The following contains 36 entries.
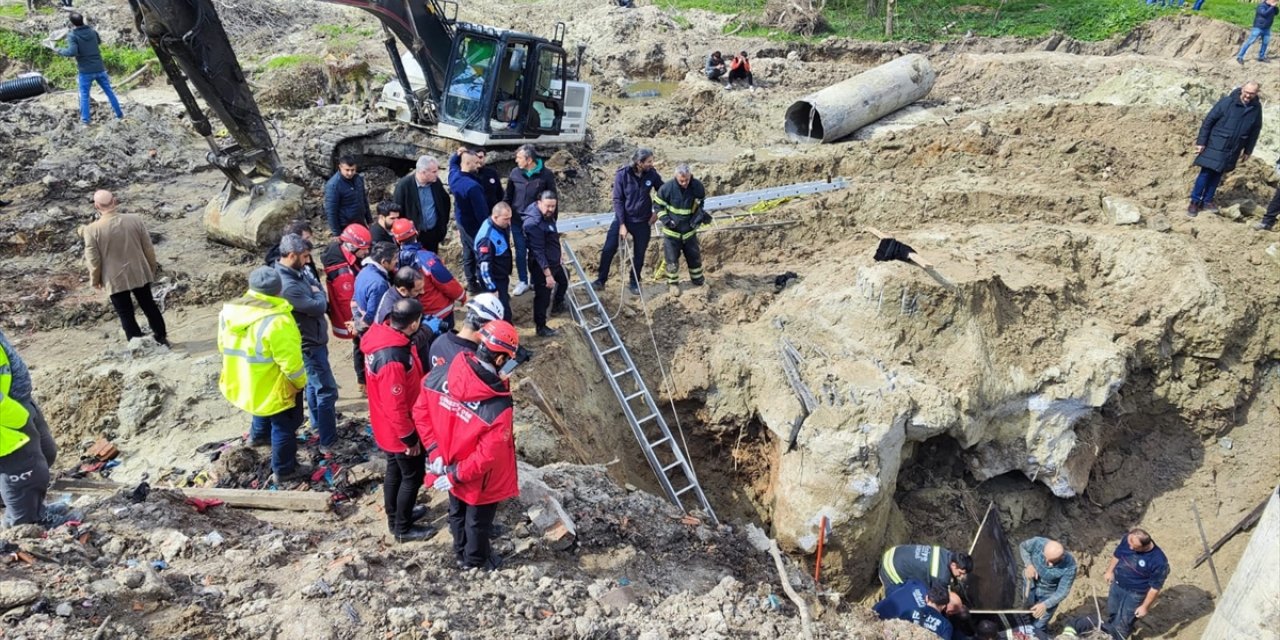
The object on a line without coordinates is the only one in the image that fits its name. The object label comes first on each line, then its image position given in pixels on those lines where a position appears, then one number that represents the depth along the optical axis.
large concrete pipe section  13.26
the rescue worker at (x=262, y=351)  4.98
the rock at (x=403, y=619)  3.92
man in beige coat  6.68
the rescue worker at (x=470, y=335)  4.30
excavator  8.34
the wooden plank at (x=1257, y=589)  5.58
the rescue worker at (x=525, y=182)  7.48
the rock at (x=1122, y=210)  9.32
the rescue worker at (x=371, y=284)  5.59
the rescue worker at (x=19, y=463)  4.28
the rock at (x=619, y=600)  4.59
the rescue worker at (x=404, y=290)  5.16
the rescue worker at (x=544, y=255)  6.96
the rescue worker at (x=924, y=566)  6.30
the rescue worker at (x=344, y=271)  6.07
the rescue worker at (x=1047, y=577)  6.53
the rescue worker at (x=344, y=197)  7.45
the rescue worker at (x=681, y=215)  7.93
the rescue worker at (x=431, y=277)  6.05
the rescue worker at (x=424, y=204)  7.28
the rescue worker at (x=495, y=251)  6.57
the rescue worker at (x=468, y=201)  7.15
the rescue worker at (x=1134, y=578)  6.54
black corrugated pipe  12.66
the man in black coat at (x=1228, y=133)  9.17
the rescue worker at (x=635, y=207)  7.77
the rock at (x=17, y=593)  3.53
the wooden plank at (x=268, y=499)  5.18
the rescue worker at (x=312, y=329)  5.40
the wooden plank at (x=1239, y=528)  7.76
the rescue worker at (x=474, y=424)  4.09
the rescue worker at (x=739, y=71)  17.08
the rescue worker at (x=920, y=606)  5.75
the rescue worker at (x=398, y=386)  4.45
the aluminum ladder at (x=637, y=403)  7.36
